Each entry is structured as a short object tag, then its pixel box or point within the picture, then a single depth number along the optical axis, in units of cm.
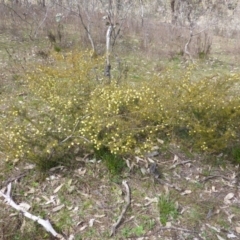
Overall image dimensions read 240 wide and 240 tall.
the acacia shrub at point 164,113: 275
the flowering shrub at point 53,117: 274
